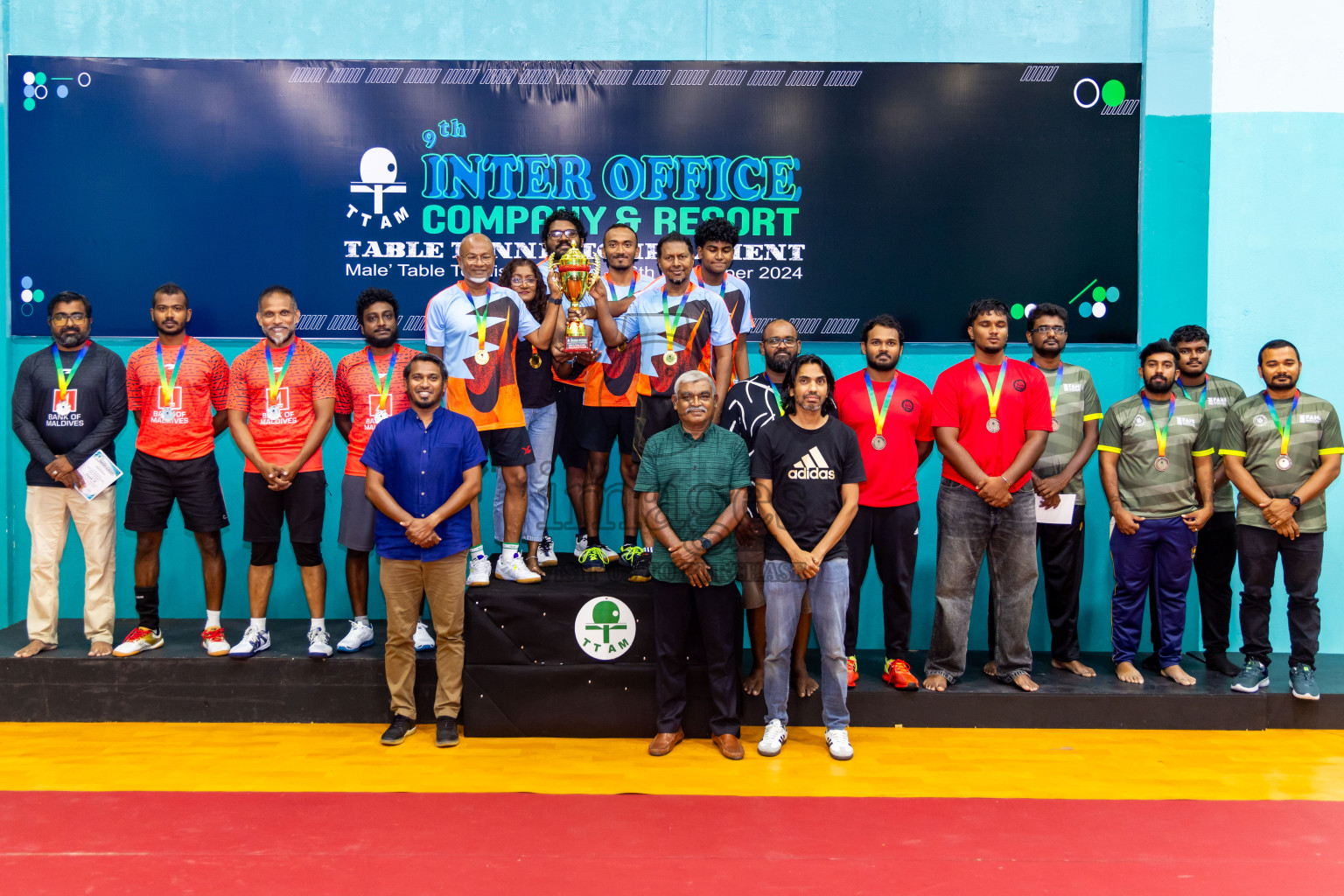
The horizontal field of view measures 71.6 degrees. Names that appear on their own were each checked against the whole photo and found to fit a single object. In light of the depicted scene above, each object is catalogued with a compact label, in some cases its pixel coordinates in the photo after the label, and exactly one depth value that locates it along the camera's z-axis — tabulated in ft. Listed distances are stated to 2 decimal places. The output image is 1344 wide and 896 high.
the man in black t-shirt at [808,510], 13.08
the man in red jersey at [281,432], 14.83
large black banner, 18.58
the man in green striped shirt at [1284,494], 14.88
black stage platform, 14.30
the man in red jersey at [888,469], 14.60
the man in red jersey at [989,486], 14.52
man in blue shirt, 13.38
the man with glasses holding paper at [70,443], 15.17
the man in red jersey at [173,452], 14.99
